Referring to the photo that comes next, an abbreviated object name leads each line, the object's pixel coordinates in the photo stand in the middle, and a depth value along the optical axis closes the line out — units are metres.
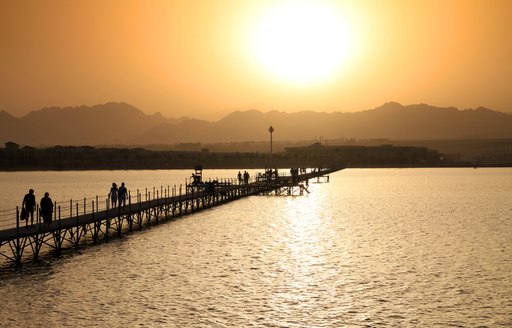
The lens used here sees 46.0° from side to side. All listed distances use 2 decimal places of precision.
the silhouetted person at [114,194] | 47.19
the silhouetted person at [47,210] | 35.91
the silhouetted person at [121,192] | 46.93
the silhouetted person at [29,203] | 34.74
